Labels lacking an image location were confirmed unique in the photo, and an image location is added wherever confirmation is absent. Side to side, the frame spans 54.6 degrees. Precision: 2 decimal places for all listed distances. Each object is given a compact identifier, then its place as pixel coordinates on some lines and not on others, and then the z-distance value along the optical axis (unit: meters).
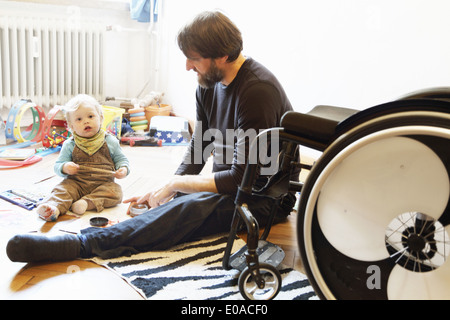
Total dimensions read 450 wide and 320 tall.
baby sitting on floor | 1.61
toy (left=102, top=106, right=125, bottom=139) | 2.50
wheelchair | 0.76
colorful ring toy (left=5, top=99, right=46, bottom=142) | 2.38
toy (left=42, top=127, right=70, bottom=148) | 2.34
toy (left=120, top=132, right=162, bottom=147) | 2.60
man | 1.25
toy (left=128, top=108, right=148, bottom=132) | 2.85
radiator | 2.69
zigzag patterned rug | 1.09
